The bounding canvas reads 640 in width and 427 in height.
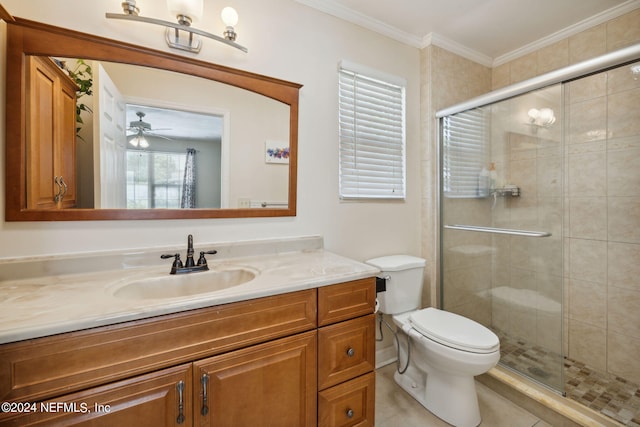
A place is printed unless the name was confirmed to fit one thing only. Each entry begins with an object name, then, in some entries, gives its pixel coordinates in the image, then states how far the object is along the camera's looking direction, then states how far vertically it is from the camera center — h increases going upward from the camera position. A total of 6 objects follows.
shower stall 1.74 -0.11
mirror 1.12 +0.37
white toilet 1.42 -0.73
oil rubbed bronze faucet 1.25 -0.25
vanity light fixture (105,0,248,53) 1.23 +0.89
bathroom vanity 0.73 -0.48
